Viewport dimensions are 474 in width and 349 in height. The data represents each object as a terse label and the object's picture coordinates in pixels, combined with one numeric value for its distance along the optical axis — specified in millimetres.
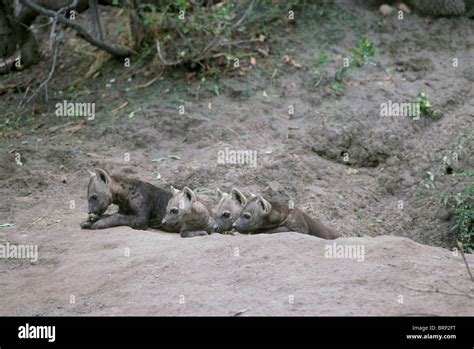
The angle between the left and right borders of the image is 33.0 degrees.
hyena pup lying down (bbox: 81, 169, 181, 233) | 9297
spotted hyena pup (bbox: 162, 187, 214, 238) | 9234
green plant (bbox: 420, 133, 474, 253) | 9602
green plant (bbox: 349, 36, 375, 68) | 12188
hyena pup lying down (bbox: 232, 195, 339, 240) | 9133
